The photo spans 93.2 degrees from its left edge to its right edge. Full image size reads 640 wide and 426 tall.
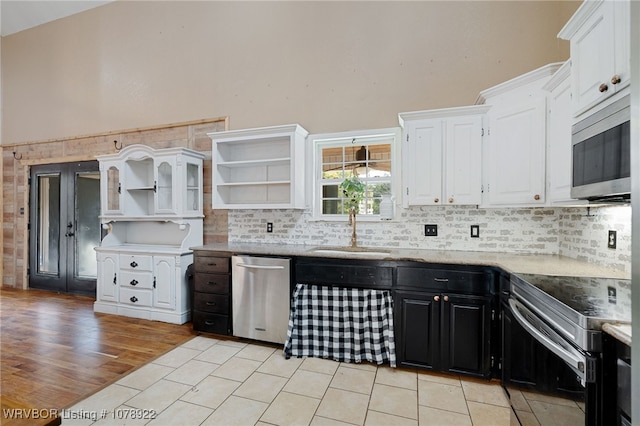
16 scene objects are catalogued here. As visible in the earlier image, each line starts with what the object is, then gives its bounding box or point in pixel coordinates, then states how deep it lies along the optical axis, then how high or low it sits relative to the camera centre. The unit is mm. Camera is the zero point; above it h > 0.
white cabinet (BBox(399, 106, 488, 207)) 2674 +515
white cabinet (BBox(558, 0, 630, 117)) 1361 +823
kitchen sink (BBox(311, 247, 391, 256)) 2768 -384
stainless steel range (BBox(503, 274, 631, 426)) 1082 -553
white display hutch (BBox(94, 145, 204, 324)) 3617 -290
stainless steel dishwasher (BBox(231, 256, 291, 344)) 2850 -831
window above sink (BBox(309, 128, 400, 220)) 3268 +502
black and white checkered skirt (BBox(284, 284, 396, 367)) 2533 -984
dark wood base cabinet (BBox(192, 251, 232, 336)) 3090 -860
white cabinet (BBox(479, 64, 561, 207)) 2359 +575
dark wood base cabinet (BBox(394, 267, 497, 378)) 2314 -857
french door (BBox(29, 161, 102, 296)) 4715 -261
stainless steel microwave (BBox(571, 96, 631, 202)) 1302 +284
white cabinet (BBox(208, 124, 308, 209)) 3314 +523
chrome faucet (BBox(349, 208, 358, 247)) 3156 -129
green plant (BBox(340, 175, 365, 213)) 3053 +219
